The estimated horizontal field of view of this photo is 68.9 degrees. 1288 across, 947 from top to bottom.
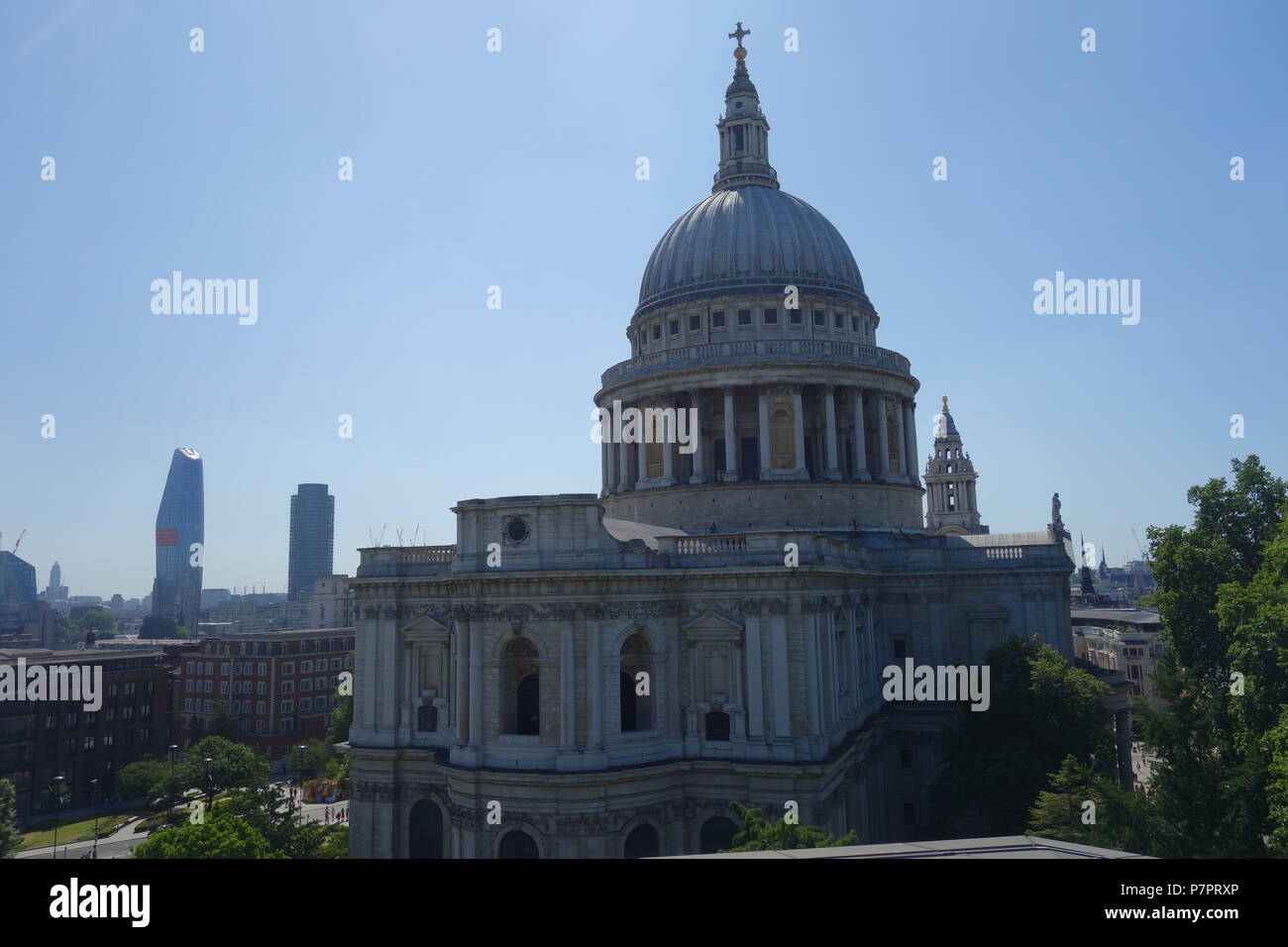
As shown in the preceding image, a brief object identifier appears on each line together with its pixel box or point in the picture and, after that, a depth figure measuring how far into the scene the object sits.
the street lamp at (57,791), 80.96
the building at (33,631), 166.12
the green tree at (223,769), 78.75
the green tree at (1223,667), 30.33
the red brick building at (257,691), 107.38
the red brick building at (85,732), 84.31
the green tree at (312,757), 91.50
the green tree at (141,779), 82.88
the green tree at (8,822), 58.75
